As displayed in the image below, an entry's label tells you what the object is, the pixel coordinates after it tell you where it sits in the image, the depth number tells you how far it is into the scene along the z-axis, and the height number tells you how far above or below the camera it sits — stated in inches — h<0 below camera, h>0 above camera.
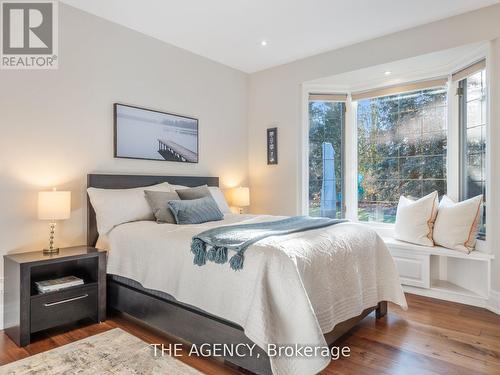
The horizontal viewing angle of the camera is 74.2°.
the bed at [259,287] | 66.9 -24.5
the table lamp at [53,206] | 101.9 -5.3
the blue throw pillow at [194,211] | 114.9 -7.9
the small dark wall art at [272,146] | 179.9 +23.6
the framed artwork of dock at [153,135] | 133.3 +23.8
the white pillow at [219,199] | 148.2 -4.6
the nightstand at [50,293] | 91.7 -31.1
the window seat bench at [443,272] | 120.8 -33.3
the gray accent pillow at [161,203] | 116.8 -5.2
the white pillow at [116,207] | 114.6 -6.3
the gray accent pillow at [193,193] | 133.4 -1.7
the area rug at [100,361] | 77.4 -42.6
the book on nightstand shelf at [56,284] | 97.3 -28.7
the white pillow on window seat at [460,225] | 123.7 -14.0
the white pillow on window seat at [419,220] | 135.0 -13.2
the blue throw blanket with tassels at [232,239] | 74.6 -12.2
